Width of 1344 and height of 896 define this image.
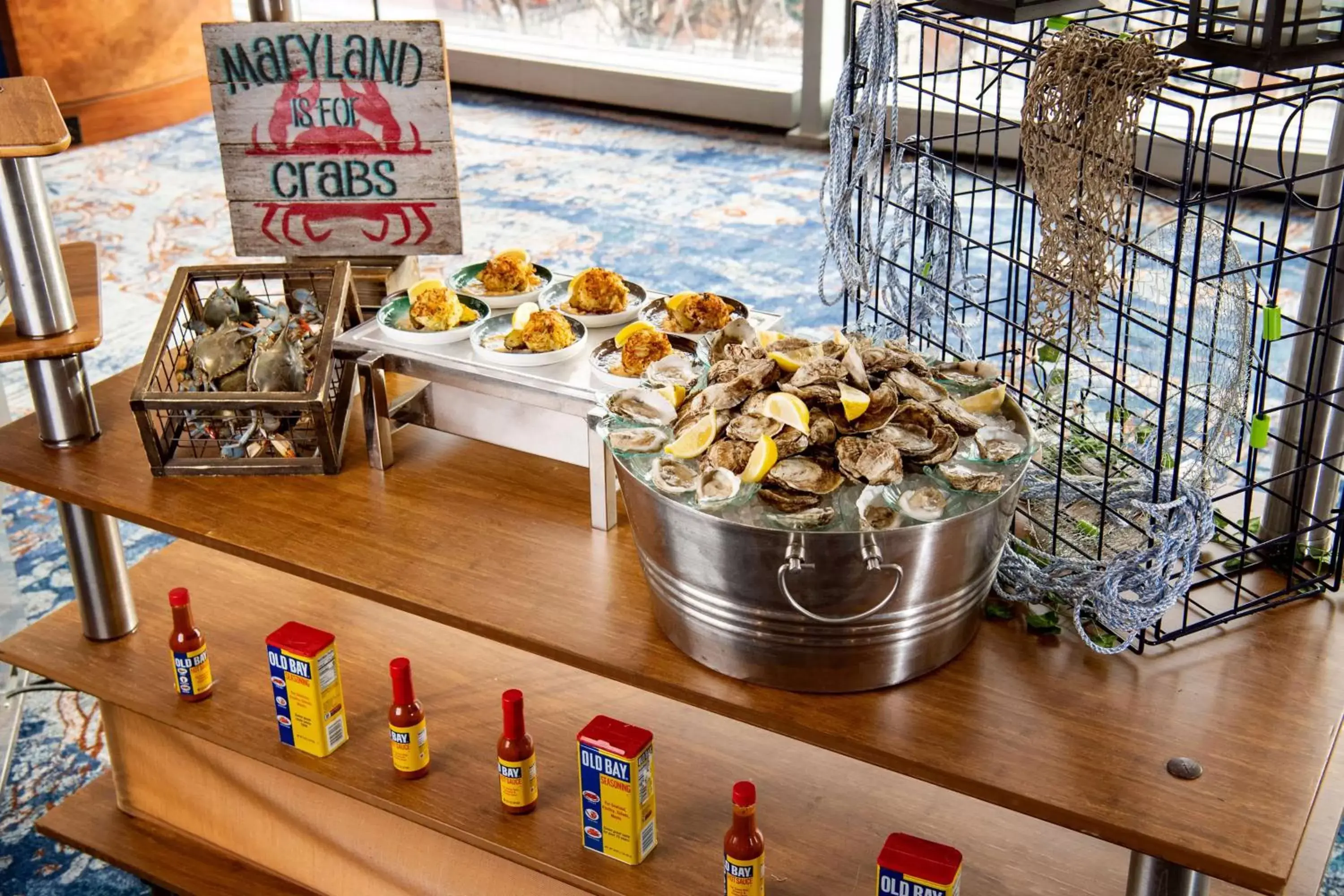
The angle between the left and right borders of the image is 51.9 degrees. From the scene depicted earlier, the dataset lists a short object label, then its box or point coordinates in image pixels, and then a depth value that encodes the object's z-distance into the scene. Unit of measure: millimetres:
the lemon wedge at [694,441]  1273
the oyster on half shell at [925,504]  1184
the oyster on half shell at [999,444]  1260
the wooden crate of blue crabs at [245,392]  1707
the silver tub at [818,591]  1182
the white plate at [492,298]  1799
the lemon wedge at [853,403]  1255
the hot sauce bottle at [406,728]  1595
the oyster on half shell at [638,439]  1302
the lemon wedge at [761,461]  1211
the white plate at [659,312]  1723
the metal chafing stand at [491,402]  1590
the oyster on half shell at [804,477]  1208
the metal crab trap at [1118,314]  1197
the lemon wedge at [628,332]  1635
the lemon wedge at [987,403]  1360
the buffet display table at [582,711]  1220
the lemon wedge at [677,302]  1687
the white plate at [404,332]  1669
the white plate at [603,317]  1723
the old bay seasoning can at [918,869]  1283
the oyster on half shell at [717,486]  1208
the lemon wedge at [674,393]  1381
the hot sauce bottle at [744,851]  1354
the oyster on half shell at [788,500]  1200
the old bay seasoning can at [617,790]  1454
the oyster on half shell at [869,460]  1215
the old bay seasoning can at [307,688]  1653
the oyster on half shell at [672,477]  1231
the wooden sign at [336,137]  1896
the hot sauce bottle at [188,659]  1743
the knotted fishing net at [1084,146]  1171
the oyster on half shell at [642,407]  1350
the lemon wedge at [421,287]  1719
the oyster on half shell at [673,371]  1434
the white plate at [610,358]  1565
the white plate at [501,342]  1624
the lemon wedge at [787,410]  1248
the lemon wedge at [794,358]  1333
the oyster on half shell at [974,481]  1215
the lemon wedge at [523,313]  1667
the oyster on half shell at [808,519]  1183
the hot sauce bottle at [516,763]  1523
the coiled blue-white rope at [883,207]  1496
